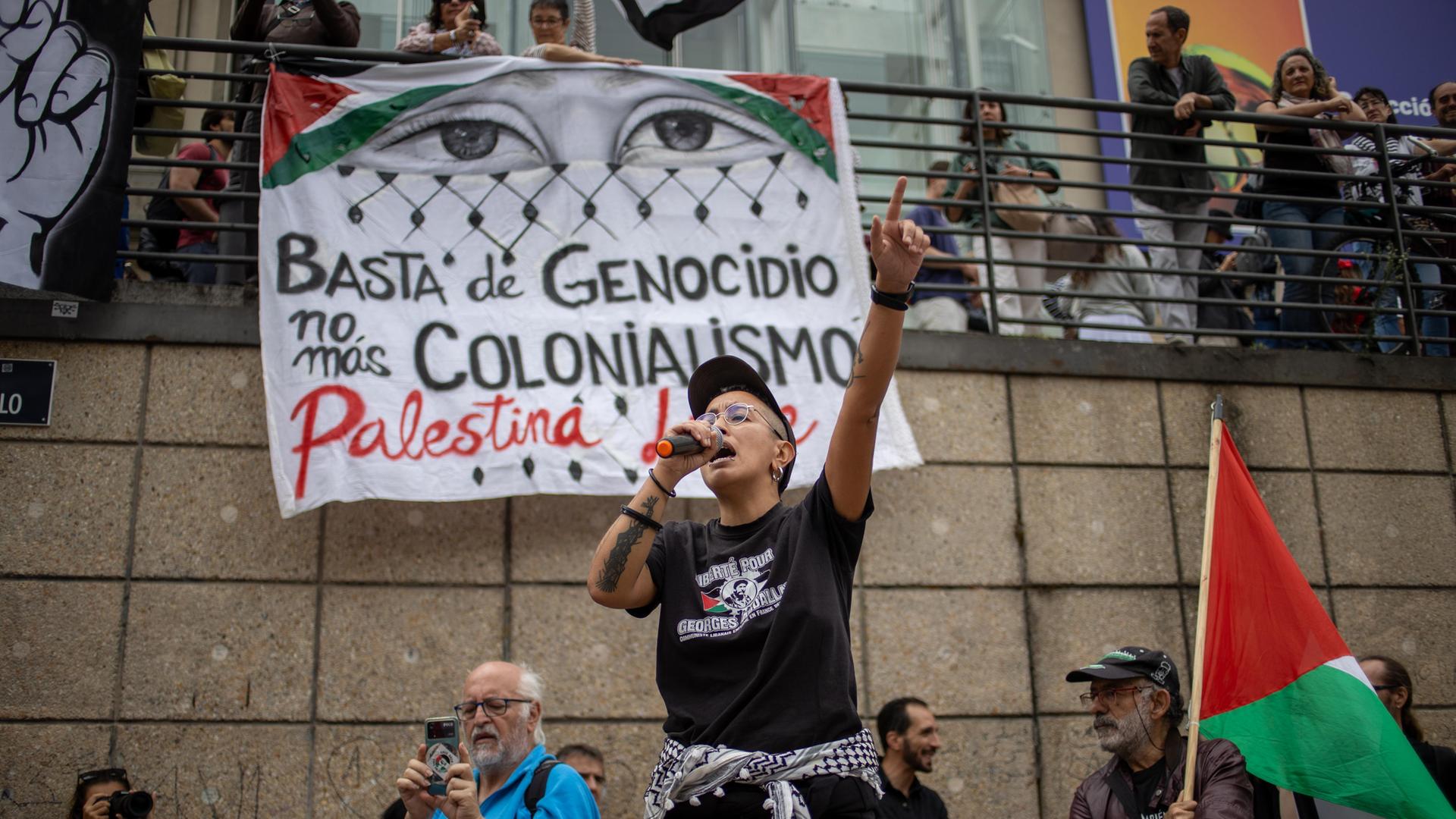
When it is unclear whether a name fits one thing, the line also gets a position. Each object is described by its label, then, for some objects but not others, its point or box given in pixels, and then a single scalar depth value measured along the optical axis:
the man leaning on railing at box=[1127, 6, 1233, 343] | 7.85
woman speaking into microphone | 2.84
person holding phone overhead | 7.00
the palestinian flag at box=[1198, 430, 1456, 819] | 4.37
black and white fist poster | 6.01
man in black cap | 4.43
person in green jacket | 7.90
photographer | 5.04
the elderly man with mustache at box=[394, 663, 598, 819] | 4.25
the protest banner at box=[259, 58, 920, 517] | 6.00
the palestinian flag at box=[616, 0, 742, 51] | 7.12
